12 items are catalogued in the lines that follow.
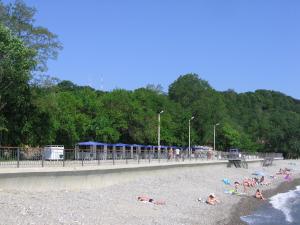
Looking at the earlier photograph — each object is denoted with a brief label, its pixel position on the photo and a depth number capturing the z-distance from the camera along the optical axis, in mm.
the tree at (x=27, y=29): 58719
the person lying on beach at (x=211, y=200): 38500
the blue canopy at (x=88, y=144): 65750
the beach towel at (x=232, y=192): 50281
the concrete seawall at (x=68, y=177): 26222
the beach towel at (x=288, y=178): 86225
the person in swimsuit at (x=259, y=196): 49938
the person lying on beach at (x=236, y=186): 53806
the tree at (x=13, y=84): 50750
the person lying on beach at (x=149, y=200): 32344
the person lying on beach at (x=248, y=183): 60019
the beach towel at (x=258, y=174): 82538
